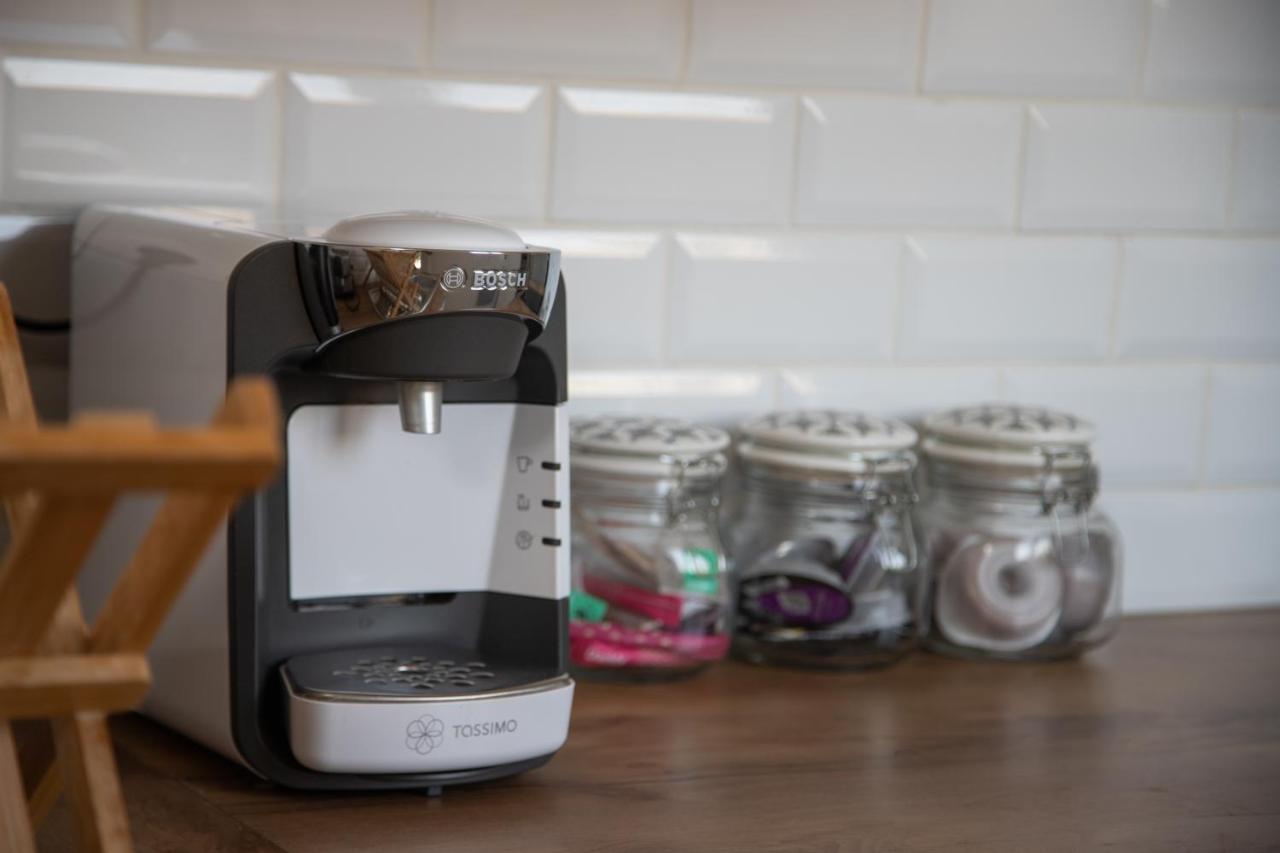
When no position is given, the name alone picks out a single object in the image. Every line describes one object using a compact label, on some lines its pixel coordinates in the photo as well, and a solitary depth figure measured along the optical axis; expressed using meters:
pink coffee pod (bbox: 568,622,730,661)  1.93
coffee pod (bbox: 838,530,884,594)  1.98
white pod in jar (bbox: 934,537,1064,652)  2.02
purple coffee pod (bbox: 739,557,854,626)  1.96
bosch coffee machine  1.65
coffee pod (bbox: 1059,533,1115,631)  2.04
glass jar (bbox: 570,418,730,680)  1.93
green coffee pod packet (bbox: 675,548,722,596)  1.93
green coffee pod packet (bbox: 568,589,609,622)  1.93
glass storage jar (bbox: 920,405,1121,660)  2.02
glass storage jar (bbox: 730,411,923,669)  1.97
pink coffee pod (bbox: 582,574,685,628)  1.92
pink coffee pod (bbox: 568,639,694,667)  1.93
